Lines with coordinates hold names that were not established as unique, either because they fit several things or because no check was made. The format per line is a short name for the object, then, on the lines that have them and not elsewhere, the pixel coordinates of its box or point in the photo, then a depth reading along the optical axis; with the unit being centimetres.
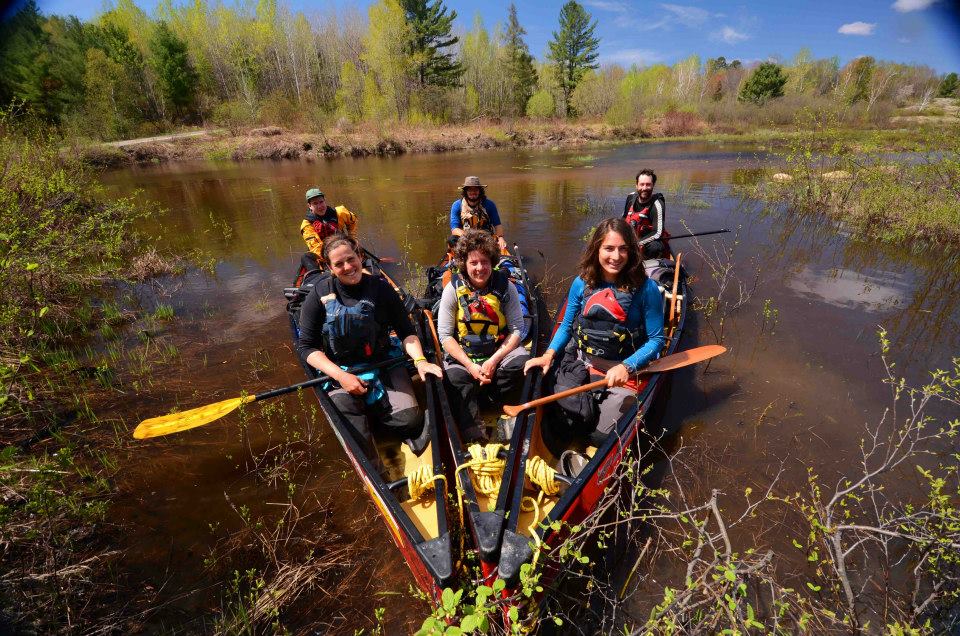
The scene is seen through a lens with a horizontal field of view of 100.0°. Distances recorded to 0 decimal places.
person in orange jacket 651
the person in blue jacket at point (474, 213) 661
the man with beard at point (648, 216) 654
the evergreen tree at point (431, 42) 3688
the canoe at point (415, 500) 204
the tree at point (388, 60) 3625
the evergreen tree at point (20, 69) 2296
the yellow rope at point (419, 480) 264
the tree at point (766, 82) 3916
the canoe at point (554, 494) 202
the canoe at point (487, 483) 210
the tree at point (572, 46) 4166
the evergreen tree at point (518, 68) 4266
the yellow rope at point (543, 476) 262
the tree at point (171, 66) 3784
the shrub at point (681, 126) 3675
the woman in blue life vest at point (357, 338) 322
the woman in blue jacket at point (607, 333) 319
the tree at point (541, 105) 4172
